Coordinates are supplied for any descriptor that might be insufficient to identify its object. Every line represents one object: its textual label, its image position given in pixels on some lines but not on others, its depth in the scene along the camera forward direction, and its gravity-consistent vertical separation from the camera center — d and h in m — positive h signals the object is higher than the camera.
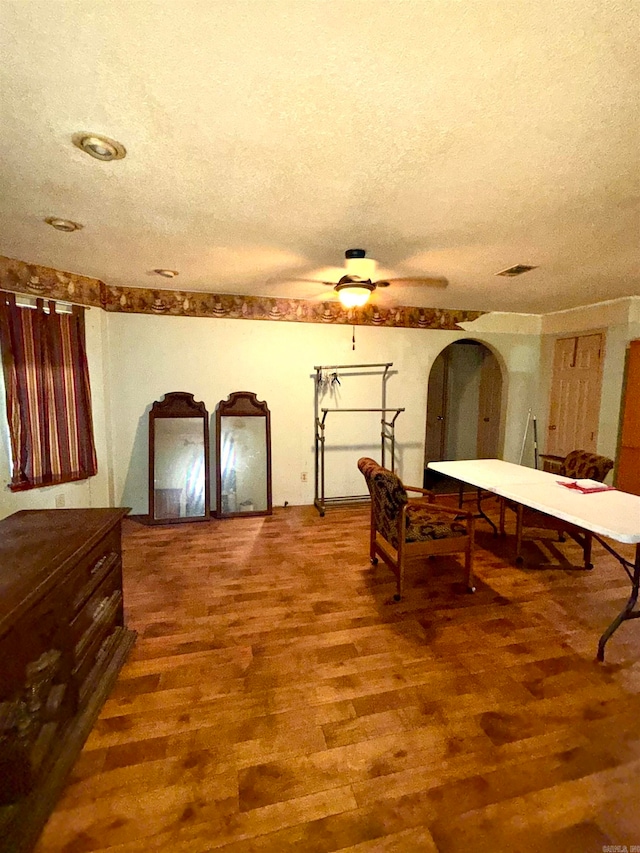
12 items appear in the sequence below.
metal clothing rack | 4.31 -0.58
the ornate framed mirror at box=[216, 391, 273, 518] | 4.13 -0.77
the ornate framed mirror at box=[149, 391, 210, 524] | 3.97 -0.78
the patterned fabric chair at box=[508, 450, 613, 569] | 3.03 -1.06
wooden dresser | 1.15 -0.98
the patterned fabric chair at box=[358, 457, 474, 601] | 2.51 -0.96
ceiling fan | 2.64 +0.76
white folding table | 1.96 -0.70
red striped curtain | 2.98 -0.08
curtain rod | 3.02 +0.73
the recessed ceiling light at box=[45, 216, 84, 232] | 2.24 +0.98
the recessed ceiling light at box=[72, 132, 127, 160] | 1.47 +0.96
